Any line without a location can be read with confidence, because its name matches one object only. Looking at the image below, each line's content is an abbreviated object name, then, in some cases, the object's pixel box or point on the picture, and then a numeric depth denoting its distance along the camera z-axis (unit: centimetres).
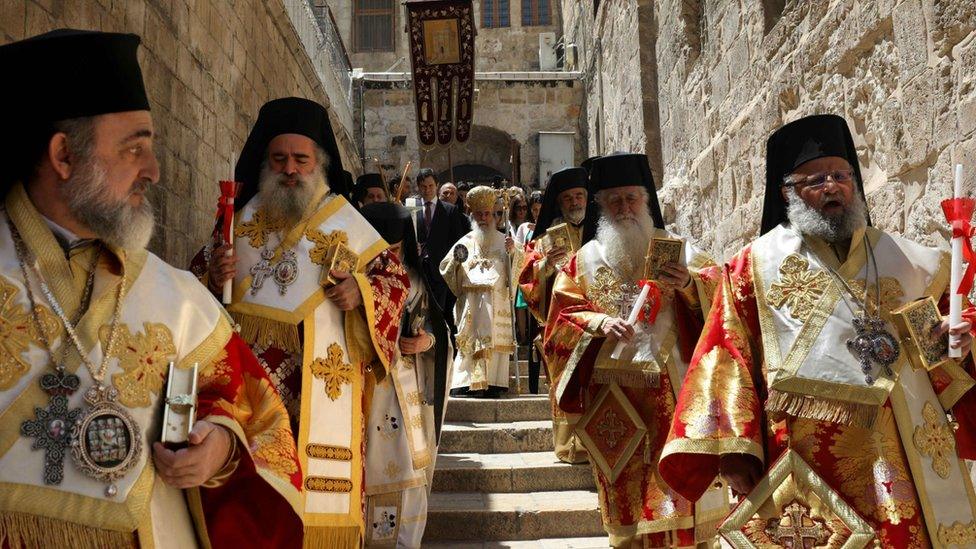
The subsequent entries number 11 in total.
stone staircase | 620
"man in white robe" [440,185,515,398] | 909
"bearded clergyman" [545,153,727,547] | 433
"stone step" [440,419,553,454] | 761
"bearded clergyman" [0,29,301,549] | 198
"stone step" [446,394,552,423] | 829
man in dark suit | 895
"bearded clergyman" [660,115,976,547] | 294
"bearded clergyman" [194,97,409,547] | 377
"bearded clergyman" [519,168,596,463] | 650
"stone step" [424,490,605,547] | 619
